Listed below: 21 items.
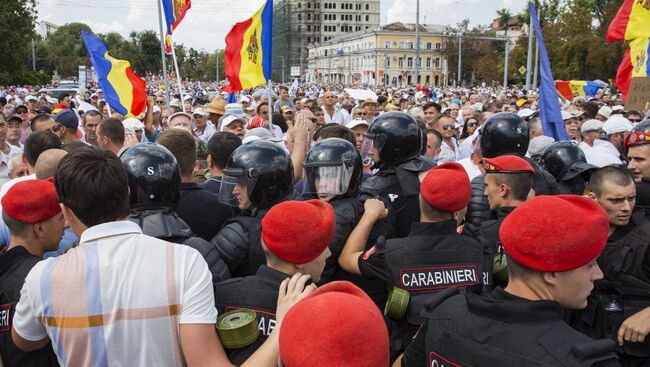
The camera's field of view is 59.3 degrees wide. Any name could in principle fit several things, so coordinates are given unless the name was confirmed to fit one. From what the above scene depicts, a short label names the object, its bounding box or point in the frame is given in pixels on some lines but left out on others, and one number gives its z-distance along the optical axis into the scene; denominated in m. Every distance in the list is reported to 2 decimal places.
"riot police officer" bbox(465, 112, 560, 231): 4.67
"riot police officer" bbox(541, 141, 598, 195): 5.25
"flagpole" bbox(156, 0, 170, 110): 9.36
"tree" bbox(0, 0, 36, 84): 38.38
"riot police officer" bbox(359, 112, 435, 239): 4.37
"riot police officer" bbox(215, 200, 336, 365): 2.54
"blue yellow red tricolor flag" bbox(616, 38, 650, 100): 8.90
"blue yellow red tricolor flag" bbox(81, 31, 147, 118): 8.69
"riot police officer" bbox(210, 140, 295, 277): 3.32
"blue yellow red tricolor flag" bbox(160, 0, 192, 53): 9.83
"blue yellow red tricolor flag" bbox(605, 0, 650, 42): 8.78
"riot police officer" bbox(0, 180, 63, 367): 2.74
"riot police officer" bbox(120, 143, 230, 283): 3.03
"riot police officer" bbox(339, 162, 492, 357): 3.11
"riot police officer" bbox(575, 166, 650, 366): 3.43
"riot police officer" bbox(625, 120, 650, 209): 4.68
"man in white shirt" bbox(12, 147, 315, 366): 2.27
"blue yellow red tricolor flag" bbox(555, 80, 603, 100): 20.42
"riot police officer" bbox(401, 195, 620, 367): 2.04
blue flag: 8.01
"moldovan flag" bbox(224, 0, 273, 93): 7.77
